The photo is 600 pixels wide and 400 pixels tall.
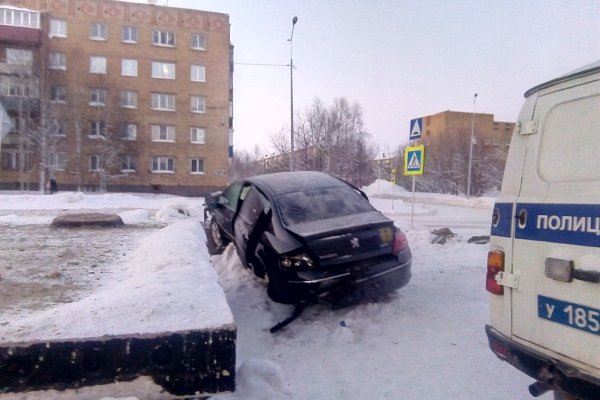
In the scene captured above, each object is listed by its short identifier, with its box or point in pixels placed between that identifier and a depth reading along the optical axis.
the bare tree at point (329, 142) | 40.25
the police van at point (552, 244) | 2.16
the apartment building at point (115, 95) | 34.00
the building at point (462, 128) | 49.70
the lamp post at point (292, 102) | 25.27
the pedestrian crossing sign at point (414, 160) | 10.05
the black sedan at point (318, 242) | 4.28
